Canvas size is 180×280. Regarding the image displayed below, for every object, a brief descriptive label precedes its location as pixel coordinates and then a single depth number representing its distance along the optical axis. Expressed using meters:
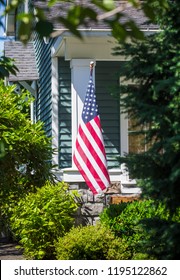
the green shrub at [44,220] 17.36
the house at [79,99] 21.17
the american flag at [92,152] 19.36
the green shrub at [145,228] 10.84
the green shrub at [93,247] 15.25
